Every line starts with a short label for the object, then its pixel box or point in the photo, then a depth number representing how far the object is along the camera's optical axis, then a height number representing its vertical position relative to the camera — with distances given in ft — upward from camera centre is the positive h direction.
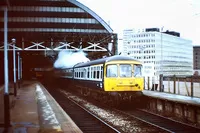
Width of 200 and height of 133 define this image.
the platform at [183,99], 52.10 -5.68
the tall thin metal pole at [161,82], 78.33 -3.73
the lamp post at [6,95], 42.91 -3.65
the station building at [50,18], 217.36 +32.56
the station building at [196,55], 519.11 +17.70
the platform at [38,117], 42.45 -8.00
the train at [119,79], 66.91 -2.46
